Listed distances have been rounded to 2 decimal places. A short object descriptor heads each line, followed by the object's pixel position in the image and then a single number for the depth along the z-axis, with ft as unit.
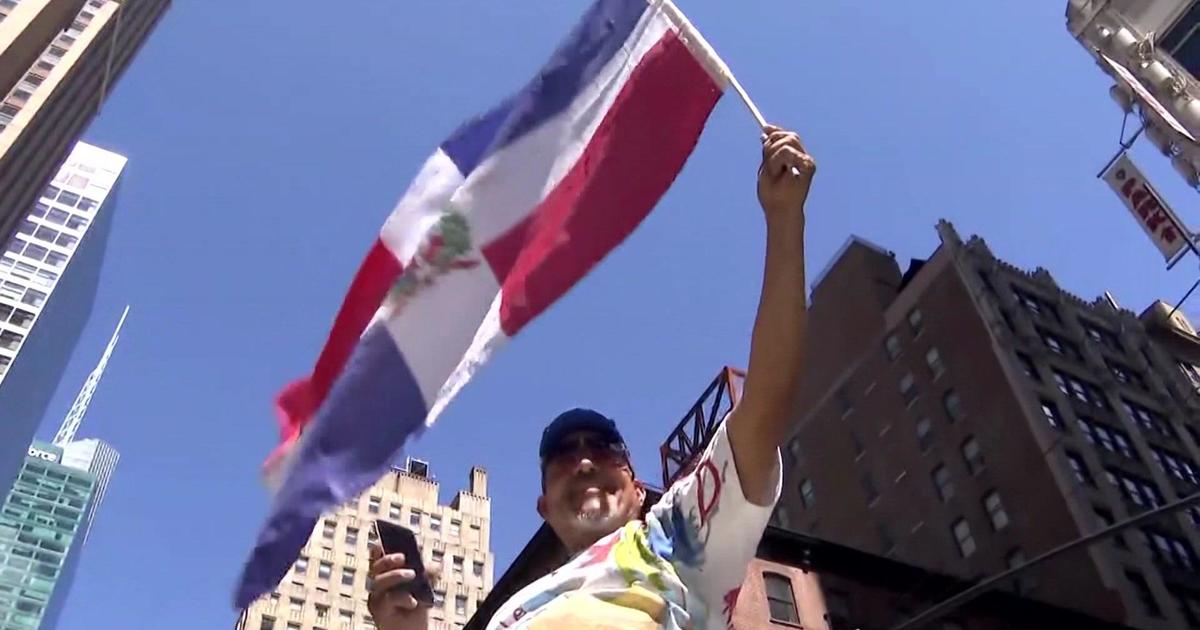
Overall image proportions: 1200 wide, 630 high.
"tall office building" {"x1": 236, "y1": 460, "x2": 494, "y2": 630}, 237.04
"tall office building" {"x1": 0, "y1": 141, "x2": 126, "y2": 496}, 356.79
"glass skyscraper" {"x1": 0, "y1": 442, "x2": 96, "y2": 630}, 560.20
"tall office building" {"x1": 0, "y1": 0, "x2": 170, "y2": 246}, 110.73
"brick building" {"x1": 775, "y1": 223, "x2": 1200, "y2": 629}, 157.28
